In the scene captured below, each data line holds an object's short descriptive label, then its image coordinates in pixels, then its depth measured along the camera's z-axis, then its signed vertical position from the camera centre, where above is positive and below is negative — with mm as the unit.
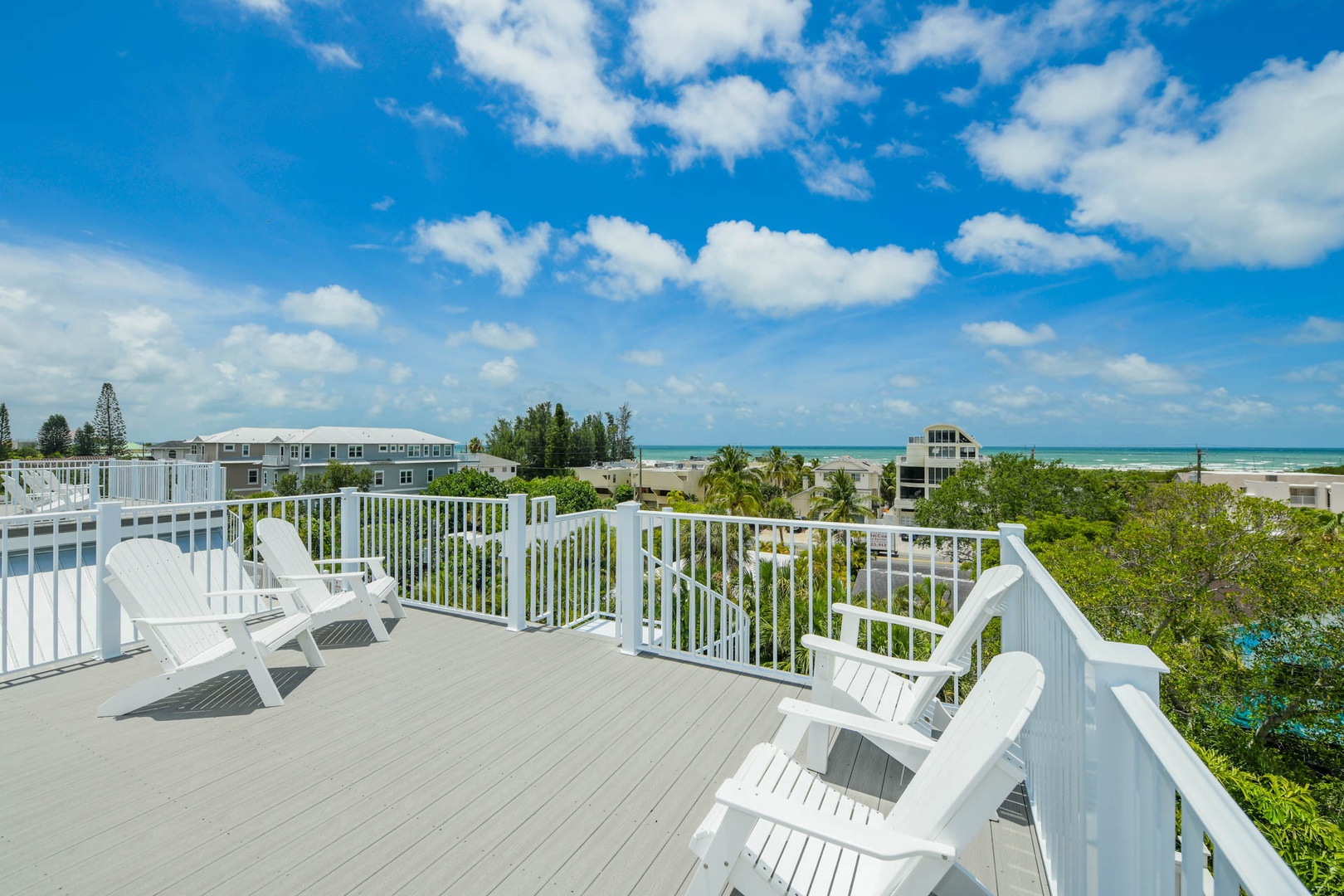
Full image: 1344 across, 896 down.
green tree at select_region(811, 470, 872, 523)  37750 -3303
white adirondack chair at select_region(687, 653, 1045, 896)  1381 -941
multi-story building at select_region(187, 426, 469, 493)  39531 +209
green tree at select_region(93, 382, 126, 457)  40750 +2353
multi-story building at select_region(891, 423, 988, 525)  47875 -547
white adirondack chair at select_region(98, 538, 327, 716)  3227 -1032
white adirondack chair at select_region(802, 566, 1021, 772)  2441 -1001
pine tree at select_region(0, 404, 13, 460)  35219 +1624
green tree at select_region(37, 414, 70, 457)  43250 +1704
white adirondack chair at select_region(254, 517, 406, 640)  4281 -953
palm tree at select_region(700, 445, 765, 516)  31578 -1668
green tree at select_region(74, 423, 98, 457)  42250 +1177
